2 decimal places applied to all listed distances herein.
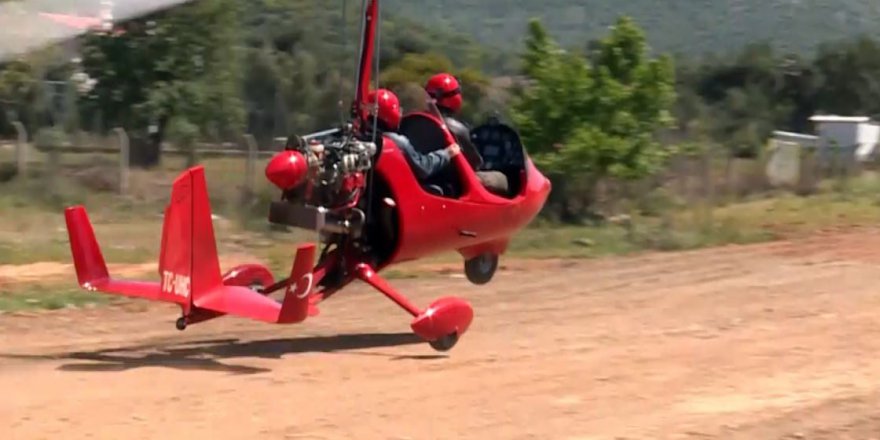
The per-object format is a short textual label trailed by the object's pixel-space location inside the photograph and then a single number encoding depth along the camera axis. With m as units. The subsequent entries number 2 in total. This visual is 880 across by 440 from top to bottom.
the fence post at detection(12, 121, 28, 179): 27.16
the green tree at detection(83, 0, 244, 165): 33.16
